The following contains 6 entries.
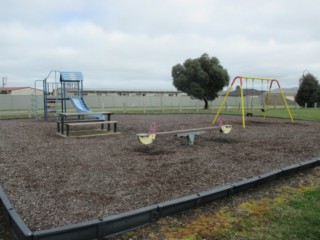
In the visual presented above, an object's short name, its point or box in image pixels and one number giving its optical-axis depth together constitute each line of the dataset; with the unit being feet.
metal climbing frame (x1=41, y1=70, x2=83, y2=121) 49.16
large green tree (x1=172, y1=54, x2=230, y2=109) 88.38
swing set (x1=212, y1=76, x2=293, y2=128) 39.09
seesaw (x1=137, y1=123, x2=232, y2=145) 21.15
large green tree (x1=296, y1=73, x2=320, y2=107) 114.01
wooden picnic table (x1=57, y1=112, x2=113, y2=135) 31.06
